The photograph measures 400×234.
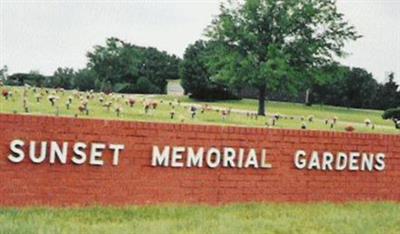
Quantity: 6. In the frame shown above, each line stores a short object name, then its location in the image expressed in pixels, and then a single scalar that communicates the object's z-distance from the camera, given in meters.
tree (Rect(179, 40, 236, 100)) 70.56
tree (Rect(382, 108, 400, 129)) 44.82
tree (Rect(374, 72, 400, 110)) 73.81
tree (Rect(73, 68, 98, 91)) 82.69
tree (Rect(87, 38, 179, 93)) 94.67
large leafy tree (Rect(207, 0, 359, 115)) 50.97
